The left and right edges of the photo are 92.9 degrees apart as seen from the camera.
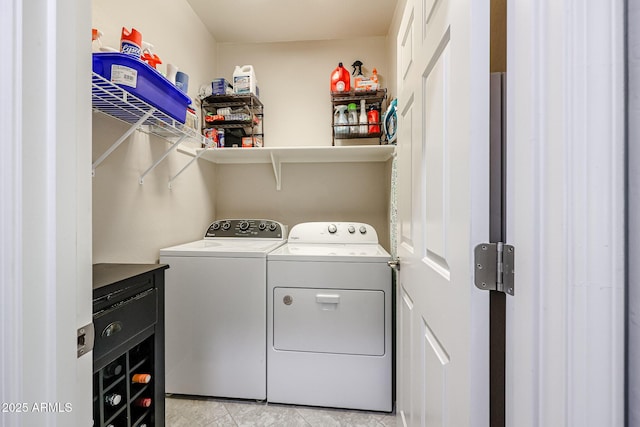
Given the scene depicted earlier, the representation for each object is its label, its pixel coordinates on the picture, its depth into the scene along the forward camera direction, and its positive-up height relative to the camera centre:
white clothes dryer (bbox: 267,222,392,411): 1.75 -0.68
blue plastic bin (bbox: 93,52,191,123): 1.10 +0.52
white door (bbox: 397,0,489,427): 0.61 +0.01
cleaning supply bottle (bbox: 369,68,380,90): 2.31 +0.99
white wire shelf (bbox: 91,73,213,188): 1.14 +0.45
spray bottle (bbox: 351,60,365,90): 2.42 +1.17
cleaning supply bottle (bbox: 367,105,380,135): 2.36 +0.71
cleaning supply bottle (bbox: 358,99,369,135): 2.37 +0.69
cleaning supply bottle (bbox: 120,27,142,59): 1.28 +0.72
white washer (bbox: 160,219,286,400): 1.80 -0.65
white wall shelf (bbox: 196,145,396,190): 2.24 +0.46
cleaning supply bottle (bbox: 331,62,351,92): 2.37 +1.03
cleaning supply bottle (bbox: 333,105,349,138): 2.39 +0.71
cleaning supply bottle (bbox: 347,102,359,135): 2.38 +0.74
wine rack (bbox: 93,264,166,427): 0.98 -0.49
